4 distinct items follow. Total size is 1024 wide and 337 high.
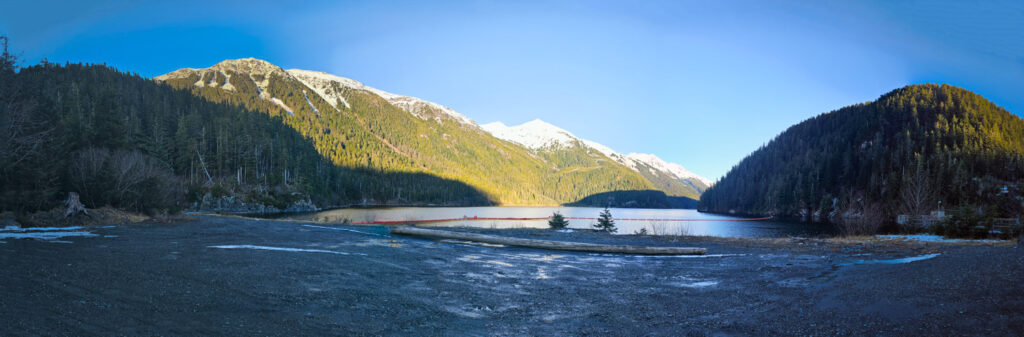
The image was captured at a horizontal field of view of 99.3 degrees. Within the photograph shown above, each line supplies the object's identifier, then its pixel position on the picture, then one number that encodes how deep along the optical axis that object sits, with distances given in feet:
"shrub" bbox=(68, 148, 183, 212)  79.82
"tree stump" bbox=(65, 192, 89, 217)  66.38
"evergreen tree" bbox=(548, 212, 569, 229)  109.05
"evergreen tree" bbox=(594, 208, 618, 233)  109.40
